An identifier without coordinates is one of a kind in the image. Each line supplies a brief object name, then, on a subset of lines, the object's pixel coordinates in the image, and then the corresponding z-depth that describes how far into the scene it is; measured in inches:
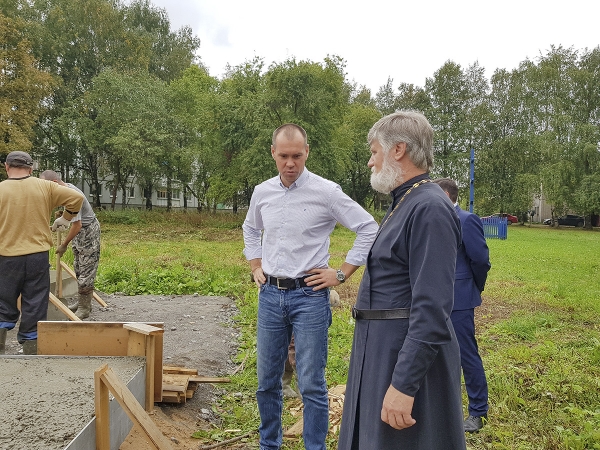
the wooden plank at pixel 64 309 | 234.7
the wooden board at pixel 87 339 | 159.9
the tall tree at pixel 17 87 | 963.3
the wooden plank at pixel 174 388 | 169.5
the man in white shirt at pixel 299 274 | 127.3
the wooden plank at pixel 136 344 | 156.9
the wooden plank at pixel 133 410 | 111.6
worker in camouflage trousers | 284.8
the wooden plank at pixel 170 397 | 168.7
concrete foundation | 108.6
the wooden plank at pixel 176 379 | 176.7
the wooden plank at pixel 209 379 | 185.7
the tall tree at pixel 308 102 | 1029.2
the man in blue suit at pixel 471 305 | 163.0
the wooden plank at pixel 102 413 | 112.4
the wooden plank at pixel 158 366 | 153.9
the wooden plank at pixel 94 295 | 319.6
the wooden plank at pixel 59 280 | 311.1
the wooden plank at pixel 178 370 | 189.8
